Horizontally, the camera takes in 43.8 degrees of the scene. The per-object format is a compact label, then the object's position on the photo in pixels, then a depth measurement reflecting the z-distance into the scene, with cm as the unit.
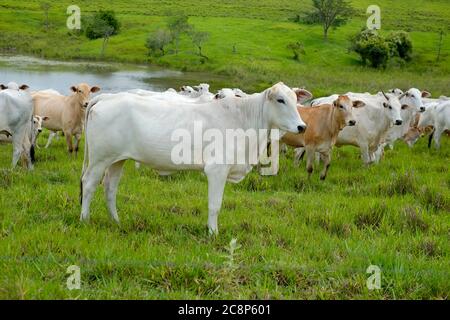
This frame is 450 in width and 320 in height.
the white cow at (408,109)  1536
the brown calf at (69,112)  1321
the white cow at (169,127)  679
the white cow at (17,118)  1064
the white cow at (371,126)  1260
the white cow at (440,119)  1522
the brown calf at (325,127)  1108
